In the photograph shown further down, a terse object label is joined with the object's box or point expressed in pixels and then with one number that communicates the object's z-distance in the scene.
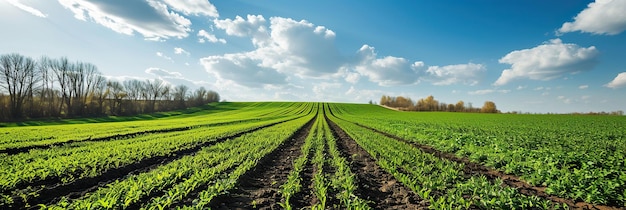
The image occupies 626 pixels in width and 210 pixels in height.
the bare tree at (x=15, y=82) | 54.06
